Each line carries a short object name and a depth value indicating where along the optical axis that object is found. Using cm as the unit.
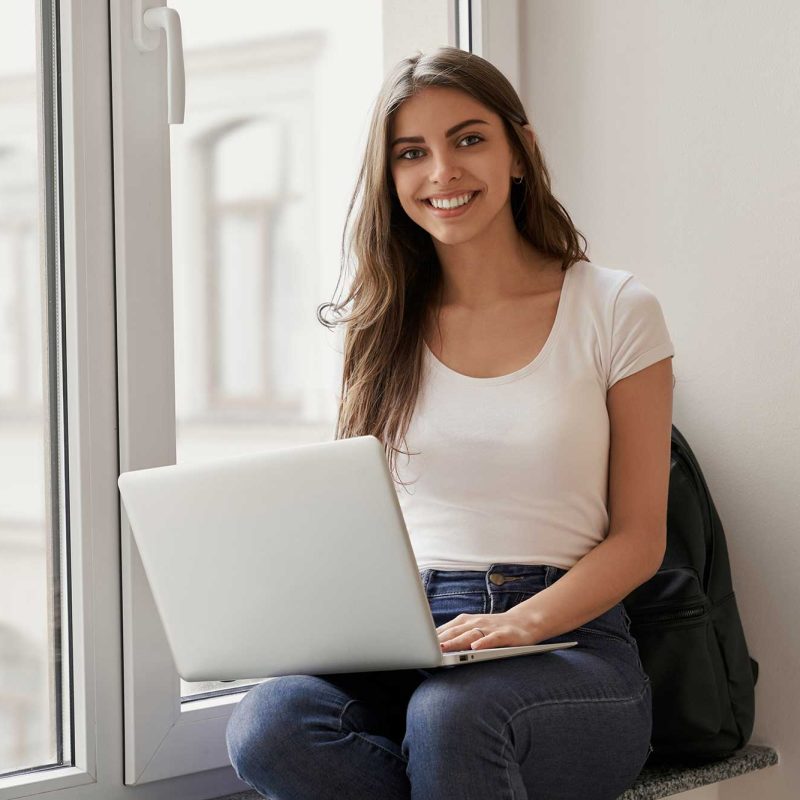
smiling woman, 207
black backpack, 237
